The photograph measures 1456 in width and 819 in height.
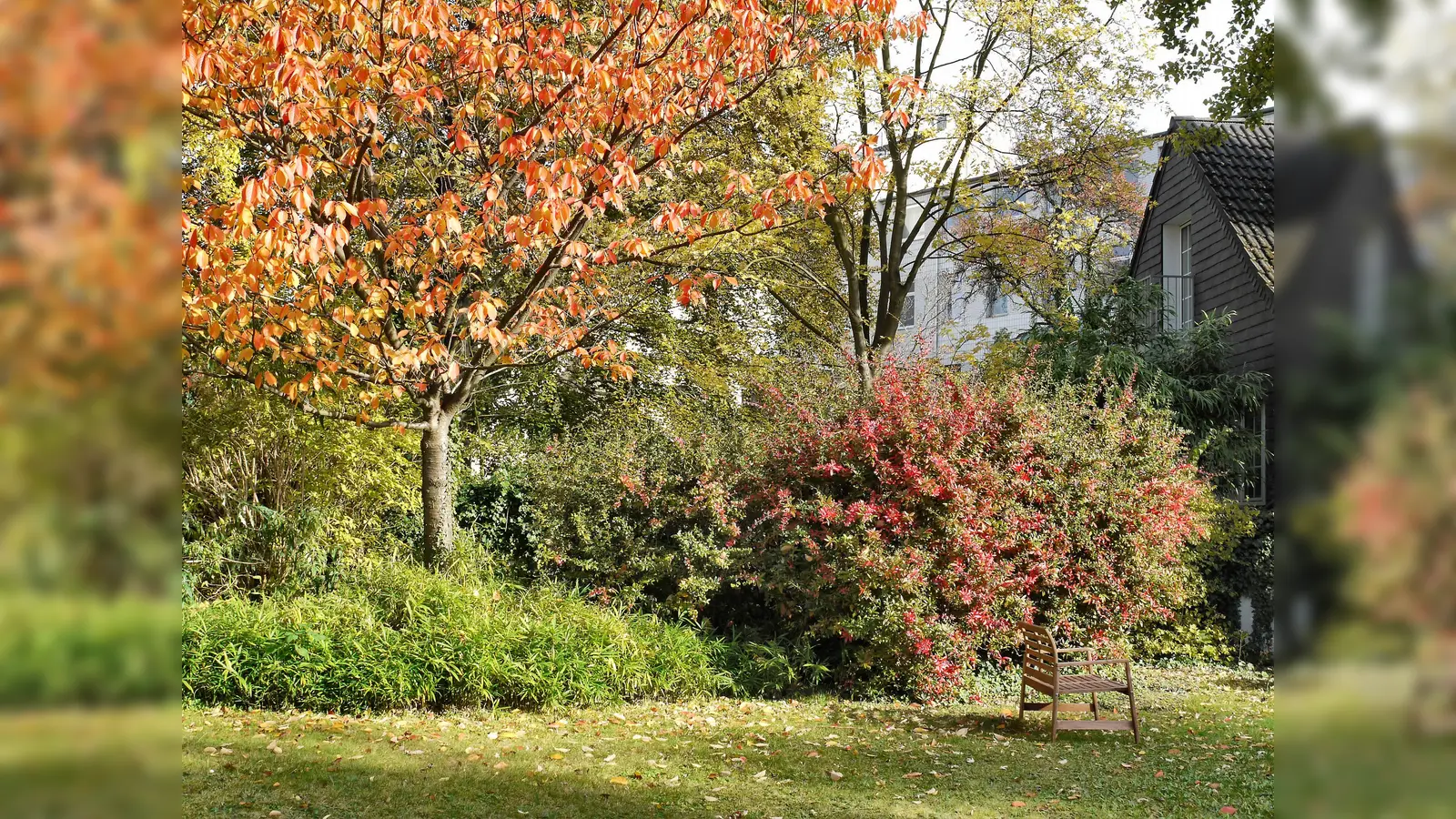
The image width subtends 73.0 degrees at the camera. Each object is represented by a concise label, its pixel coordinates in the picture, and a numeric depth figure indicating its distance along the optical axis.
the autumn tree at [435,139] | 6.04
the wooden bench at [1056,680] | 7.58
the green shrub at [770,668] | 9.30
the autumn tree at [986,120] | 15.18
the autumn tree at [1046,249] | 16.55
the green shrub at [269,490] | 10.70
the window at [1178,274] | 17.94
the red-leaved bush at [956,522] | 9.45
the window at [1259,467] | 14.00
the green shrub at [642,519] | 10.23
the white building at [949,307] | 29.28
